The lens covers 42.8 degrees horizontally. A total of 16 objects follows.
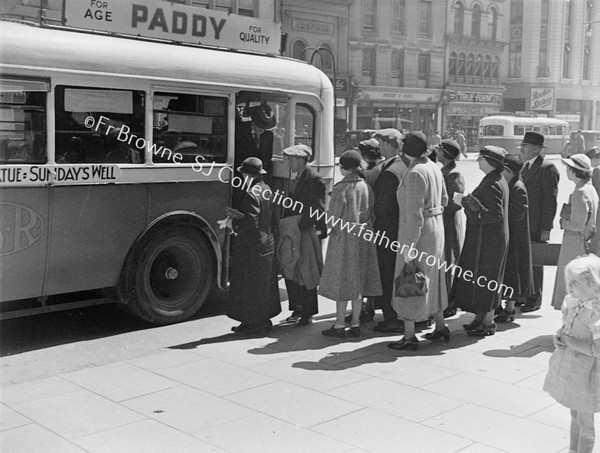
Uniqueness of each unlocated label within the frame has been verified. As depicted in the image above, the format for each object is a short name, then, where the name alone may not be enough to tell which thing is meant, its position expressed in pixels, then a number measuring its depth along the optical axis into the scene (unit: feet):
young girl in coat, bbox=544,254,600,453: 12.88
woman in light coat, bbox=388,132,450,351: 21.13
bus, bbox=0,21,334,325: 21.13
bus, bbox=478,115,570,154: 151.33
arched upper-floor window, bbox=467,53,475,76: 159.74
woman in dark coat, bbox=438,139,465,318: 24.68
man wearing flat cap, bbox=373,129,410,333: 23.85
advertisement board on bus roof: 23.71
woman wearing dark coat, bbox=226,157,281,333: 23.57
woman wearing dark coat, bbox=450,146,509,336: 22.94
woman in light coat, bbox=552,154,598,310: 21.85
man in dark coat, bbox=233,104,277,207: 27.91
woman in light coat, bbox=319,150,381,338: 23.12
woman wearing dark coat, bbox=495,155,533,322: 24.97
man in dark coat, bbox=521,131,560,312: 26.89
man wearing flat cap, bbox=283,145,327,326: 24.11
